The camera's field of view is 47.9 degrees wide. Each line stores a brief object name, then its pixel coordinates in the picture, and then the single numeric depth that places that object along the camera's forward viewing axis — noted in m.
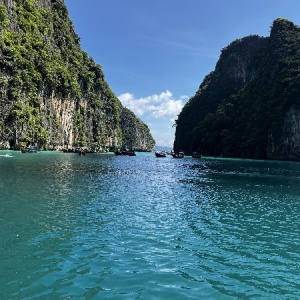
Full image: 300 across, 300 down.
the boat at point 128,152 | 129.23
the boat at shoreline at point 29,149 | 88.17
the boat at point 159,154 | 133.11
